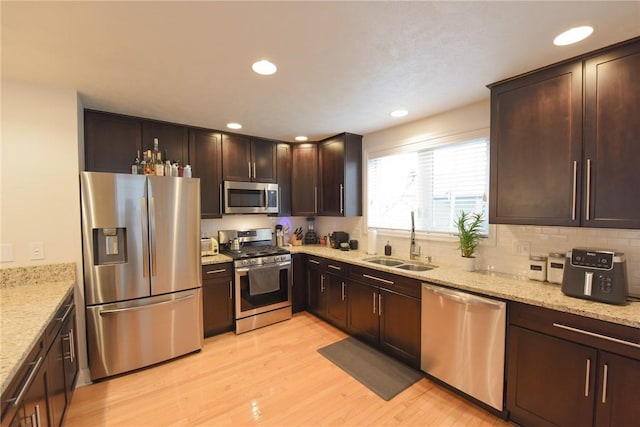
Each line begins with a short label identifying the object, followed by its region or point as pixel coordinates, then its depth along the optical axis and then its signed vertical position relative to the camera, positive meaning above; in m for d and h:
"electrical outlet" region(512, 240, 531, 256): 2.29 -0.38
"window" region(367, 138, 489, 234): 2.65 +0.22
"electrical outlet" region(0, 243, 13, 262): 2.03 -0.32
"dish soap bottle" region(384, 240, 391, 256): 3.40 -0.56
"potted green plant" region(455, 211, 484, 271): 2.51 -0.32
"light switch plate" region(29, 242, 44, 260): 2.12 -0.32
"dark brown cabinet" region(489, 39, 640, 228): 1.62 +0.40
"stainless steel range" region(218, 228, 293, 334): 3.24 -0.92
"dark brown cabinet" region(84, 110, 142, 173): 2.68 +0.68
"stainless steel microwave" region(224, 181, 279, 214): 3.53 +0.13
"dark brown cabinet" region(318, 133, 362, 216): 3.69 +0.42
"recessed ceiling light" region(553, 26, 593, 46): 1.50 +0.96
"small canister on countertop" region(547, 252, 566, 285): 2.02 -0.48
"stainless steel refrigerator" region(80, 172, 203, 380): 2.31 -0.56
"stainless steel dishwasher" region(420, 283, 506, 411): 1.91 -1.05
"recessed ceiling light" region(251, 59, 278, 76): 1.84 +0.96
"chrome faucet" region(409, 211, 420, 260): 3.09 -0.49
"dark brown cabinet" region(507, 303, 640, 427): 1.44 -0.98
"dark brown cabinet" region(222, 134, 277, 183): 3.55 +0.66
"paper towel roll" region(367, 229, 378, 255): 3.50 -0.46
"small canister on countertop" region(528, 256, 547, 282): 2.12 -0.51
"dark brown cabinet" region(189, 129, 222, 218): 3.31 +0.51
